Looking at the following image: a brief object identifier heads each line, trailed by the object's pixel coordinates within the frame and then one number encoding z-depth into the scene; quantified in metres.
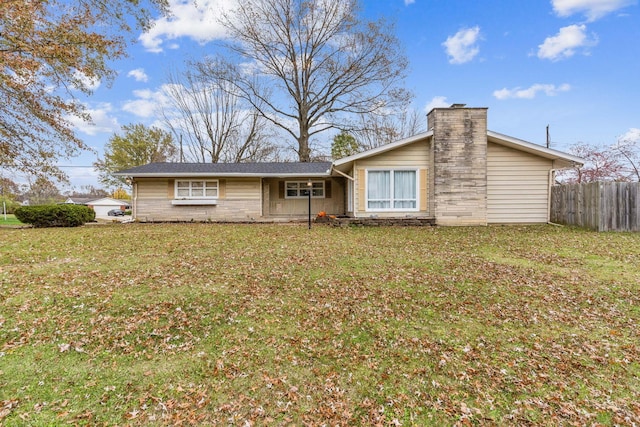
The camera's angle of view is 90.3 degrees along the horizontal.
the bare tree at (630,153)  19.22
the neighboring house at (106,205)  38.38
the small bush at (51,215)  12.57
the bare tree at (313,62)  21.92
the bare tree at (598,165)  20.52
